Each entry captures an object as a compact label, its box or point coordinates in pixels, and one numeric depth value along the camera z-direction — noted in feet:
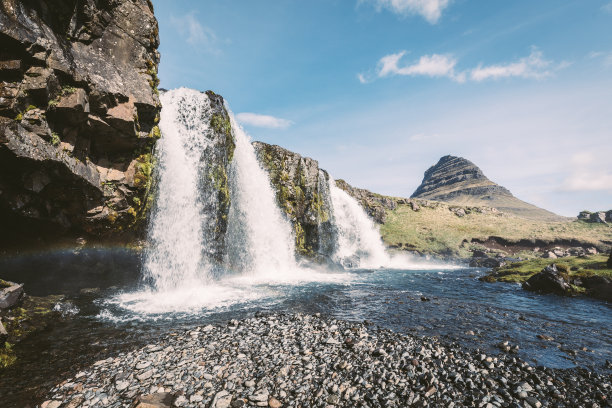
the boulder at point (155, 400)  20.16
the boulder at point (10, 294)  34.73
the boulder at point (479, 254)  222.73
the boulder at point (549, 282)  69.56
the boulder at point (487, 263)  167.18
